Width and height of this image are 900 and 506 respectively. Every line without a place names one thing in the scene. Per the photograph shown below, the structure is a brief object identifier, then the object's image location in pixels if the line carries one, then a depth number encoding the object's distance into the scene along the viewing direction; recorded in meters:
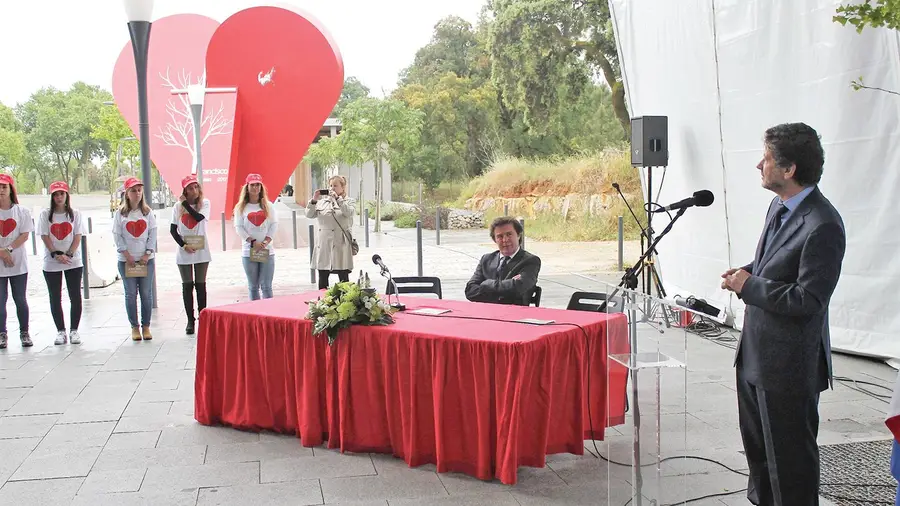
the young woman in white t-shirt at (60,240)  7.04
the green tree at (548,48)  25.80
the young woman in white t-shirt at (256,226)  7.88
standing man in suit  2.76
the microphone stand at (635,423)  2.88
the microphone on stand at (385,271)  4.49
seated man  5.44
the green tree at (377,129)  24.92
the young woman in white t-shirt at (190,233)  7.57
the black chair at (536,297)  5.76
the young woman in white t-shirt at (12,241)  6.92
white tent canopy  6.12
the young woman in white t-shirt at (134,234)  7.29
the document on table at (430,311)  4.68
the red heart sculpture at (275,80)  21.02
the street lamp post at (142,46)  9.12
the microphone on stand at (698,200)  4.17
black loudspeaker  8.47
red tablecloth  3.83
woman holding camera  8.02
